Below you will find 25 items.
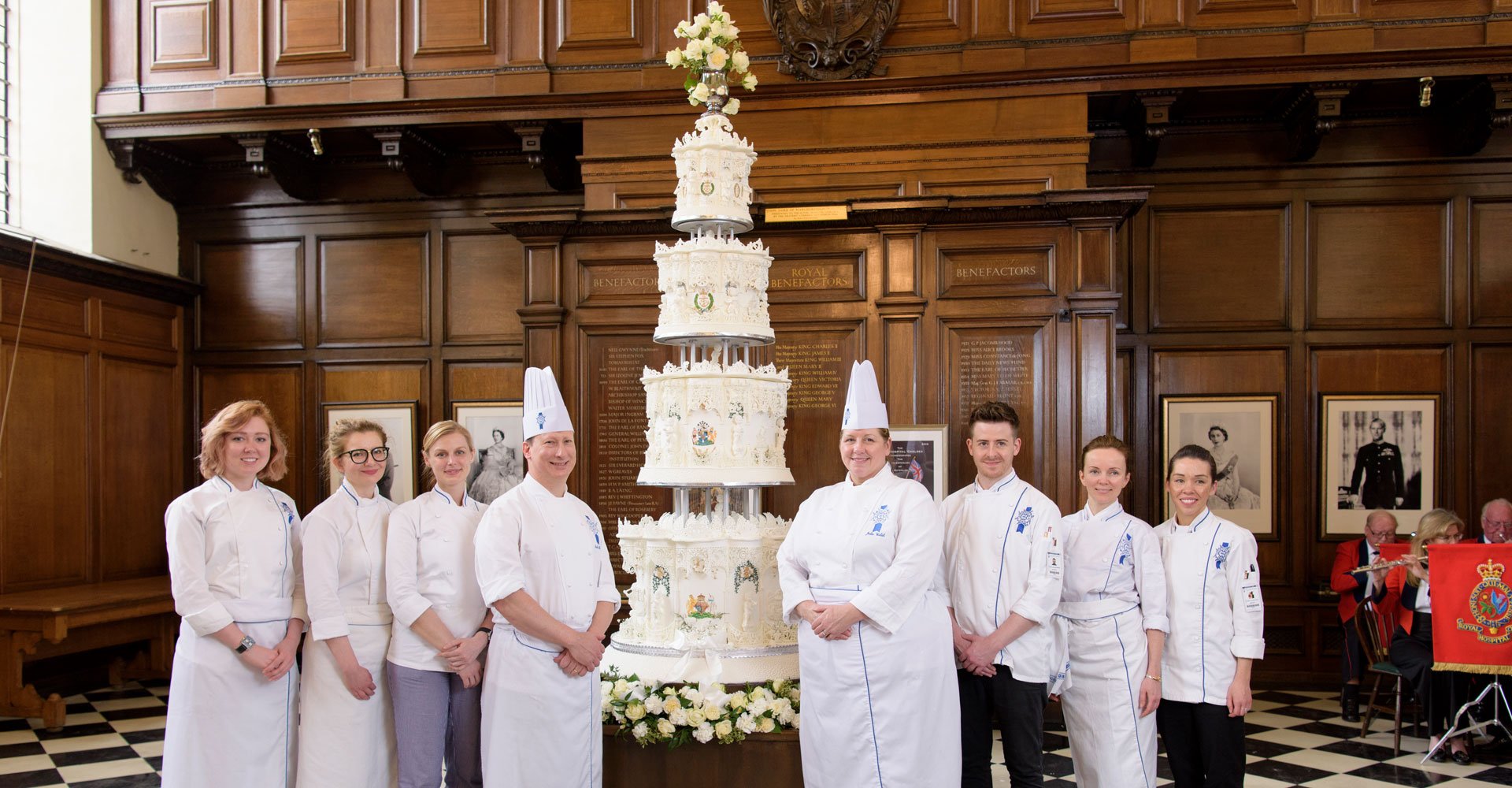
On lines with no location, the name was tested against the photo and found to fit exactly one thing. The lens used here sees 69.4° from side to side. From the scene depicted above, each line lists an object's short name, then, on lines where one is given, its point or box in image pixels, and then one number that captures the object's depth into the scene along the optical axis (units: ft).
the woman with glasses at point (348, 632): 12.66
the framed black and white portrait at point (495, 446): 28.68
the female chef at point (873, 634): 13.00
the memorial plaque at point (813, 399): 24.06
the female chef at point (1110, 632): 13.51
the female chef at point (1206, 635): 13.19
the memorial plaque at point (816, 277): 24.61
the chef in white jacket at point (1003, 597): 13.43
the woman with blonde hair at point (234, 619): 12.42
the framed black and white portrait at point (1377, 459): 26.25
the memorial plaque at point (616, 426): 24.99
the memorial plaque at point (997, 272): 23.76
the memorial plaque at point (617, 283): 25.00
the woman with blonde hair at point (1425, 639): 20.01
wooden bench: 22.27
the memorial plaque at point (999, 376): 23.54
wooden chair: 21.03
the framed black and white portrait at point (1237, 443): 26.73
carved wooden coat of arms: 25.94
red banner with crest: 18.75
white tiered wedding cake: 15.87
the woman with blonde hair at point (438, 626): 12.78
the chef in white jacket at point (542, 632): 12.35
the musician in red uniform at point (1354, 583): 22.91
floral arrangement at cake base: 14.30
